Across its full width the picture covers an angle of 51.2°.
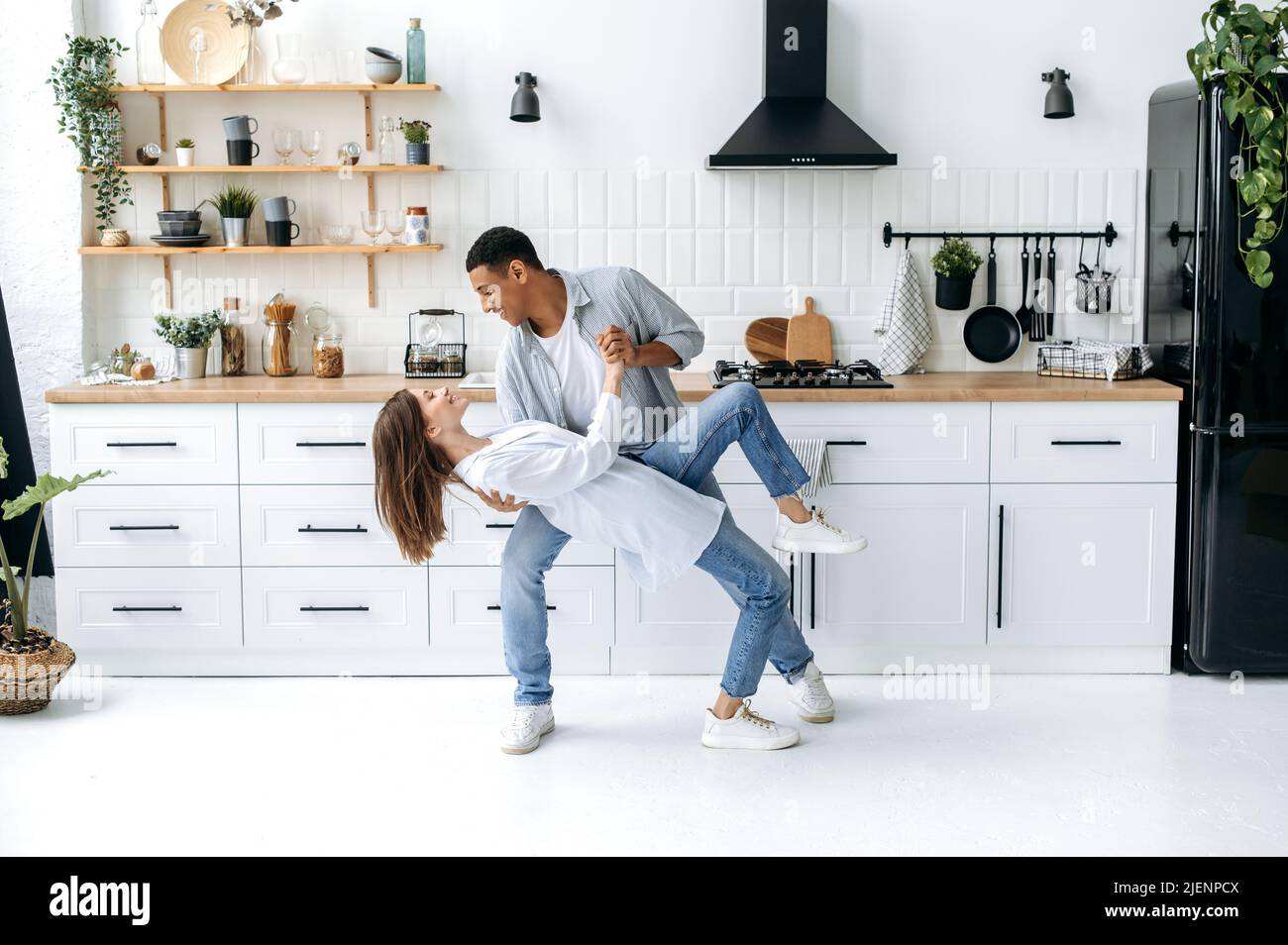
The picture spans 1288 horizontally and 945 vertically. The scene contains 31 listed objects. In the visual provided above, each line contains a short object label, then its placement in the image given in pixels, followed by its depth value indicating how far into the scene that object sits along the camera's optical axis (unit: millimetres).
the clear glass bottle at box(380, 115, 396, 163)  4426
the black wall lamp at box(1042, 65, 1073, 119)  4328
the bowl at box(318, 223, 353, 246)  4465
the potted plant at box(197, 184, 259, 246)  4375
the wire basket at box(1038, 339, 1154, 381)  4094
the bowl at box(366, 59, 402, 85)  4301
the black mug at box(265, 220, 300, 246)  4383
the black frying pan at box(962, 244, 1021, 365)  4523
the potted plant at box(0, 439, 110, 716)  3609
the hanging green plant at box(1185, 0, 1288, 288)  3643
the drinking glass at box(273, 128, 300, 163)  4395
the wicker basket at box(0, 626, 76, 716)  3668
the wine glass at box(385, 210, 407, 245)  4465
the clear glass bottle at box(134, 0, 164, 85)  4383
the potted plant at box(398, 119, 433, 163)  4348
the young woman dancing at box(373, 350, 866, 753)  3084
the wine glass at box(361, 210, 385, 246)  4434
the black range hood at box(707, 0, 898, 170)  4141
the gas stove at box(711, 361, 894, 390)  3979
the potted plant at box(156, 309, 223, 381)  4332
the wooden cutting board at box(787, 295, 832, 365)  4496
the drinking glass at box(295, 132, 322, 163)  4453
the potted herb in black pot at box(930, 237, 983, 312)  4422
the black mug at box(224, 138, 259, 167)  4352
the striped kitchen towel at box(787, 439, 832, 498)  3885
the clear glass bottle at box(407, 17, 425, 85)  4348
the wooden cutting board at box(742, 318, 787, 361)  4504
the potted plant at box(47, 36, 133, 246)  4258
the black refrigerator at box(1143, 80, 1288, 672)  3801
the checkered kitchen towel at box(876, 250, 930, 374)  4449
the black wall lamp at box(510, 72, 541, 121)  4293
